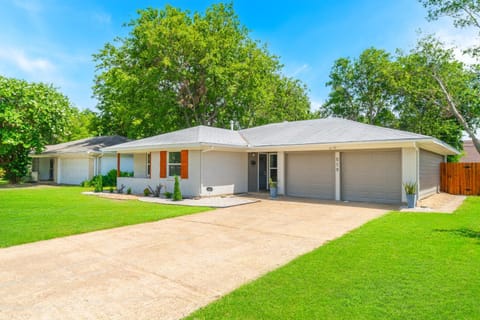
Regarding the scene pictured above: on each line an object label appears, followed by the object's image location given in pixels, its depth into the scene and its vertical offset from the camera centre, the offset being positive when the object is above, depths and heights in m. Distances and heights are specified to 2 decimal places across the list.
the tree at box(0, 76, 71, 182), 19.58 +3.23
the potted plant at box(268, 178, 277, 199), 13.71 -1.17
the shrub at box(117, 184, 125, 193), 16.52 -1.33
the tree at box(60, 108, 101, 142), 35.50 +5.15
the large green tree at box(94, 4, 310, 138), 23.02 +7.88
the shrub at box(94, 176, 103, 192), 16.44 -1.10
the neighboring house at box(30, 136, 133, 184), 21.59 +0.32
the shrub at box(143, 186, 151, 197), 14.98 -1.36
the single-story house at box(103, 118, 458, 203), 11.89 +0.19
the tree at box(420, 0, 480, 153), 16.64 +8.85
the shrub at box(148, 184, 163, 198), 14.59 -1.28
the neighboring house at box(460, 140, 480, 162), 33.79 +1.36
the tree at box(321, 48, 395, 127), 31.02 +8.26
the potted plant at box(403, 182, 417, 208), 10.59 -1.10
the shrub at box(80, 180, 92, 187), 20.65 -1.28
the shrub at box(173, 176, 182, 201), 12.81 -1.17
